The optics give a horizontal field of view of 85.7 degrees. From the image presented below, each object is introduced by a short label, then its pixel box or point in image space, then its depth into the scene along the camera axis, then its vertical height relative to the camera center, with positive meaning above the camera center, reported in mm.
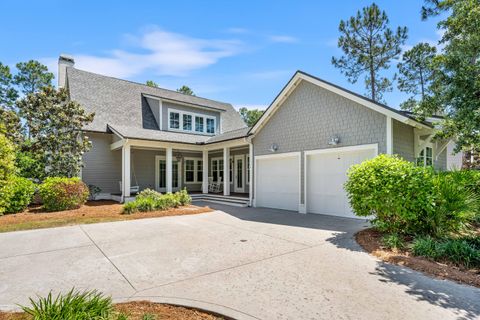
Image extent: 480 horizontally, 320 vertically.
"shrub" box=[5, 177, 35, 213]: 10492 -1042
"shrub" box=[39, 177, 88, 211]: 11133 -1075
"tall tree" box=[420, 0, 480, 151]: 8023 +2812
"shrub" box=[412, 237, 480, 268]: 4910 -1631
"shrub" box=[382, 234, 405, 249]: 5820 -1682
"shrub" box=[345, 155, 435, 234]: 6090 -610
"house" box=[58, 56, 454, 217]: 9414 +1313
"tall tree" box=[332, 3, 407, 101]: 19250 +9563
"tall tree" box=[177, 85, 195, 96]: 38906 +12045
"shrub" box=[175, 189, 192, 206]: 12802 -1447
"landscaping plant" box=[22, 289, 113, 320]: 2742 -1548
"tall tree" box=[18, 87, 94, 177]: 12969 +2002
